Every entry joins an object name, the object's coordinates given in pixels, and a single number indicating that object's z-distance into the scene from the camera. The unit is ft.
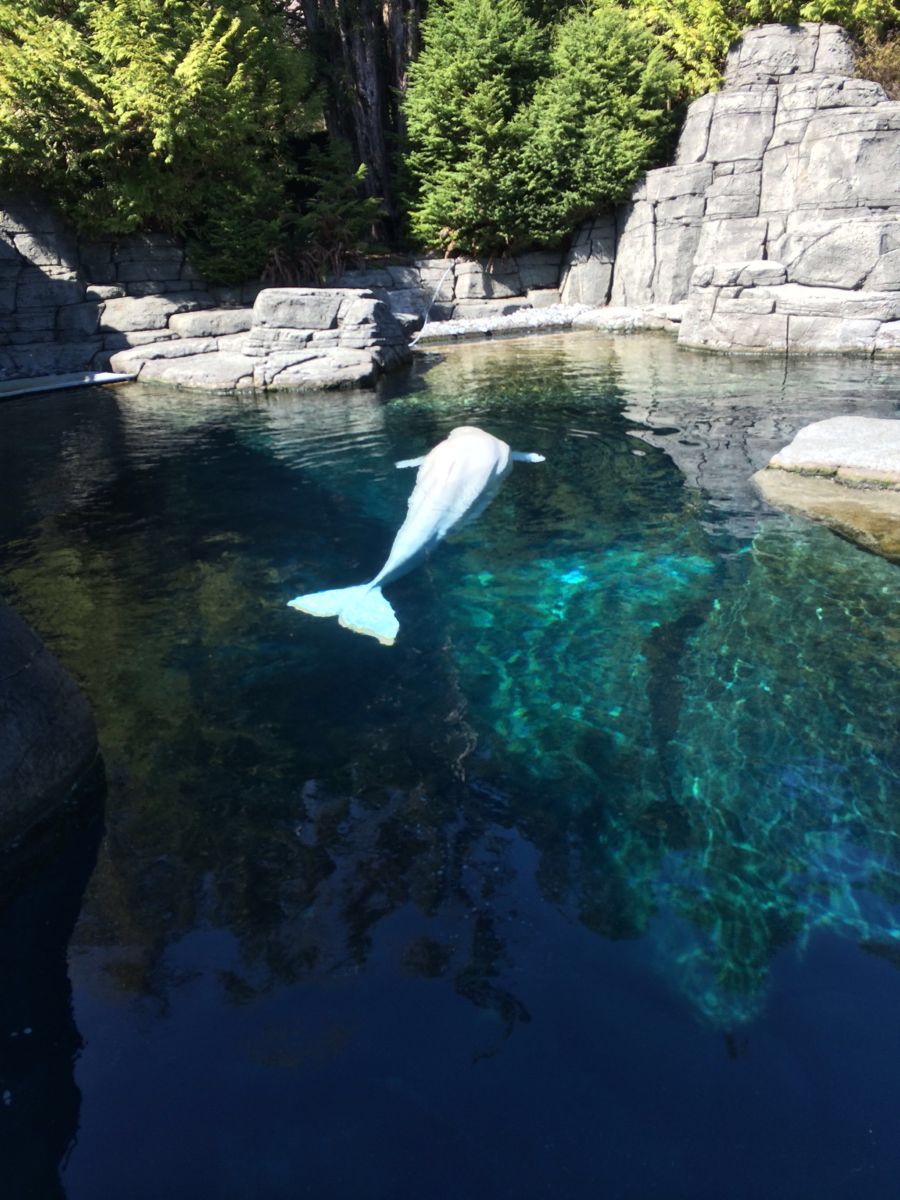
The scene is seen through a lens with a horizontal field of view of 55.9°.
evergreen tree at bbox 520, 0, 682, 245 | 65.26
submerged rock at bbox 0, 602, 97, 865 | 11.61
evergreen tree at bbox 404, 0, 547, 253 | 68.74
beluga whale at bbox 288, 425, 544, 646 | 16.75
